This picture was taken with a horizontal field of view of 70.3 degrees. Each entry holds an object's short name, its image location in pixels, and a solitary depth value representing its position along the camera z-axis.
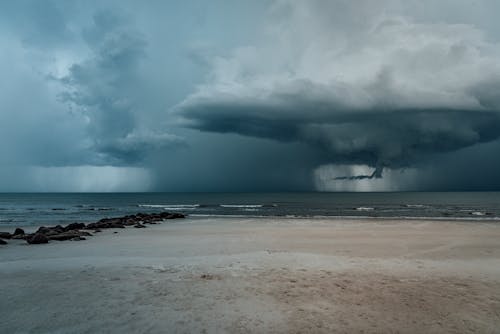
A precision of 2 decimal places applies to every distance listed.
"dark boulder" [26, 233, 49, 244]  18.78
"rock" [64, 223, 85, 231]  27.38
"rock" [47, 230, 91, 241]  20.09
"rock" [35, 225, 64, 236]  21.05
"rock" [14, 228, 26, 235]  22.56
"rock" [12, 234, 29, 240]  20.63
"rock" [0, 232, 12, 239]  20.88
